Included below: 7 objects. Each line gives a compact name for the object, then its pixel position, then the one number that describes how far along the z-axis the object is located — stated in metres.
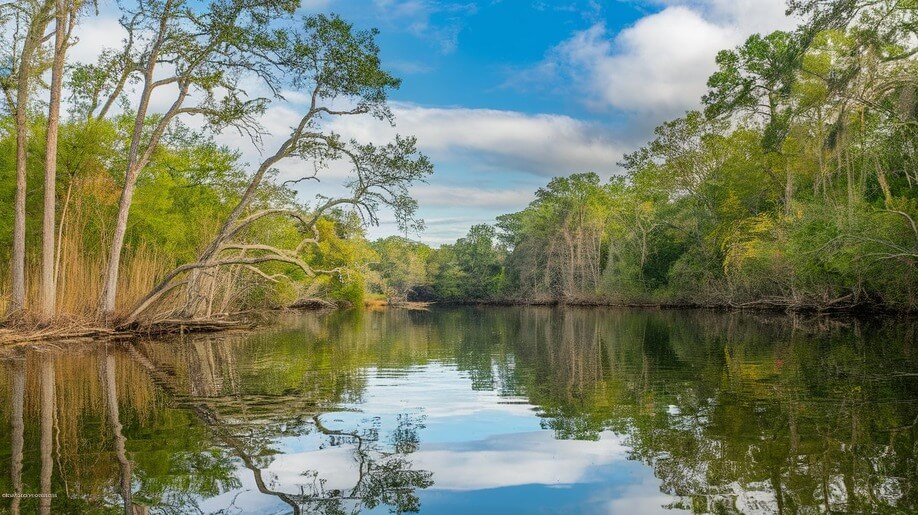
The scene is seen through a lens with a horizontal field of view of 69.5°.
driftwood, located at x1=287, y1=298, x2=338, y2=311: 50.31
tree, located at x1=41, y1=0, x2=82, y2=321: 15.62
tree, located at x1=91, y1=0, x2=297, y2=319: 17.86
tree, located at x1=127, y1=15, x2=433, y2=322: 18.45
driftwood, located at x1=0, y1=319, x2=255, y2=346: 15.27
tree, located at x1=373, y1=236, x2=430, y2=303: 80.88
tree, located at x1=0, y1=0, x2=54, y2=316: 15.59
